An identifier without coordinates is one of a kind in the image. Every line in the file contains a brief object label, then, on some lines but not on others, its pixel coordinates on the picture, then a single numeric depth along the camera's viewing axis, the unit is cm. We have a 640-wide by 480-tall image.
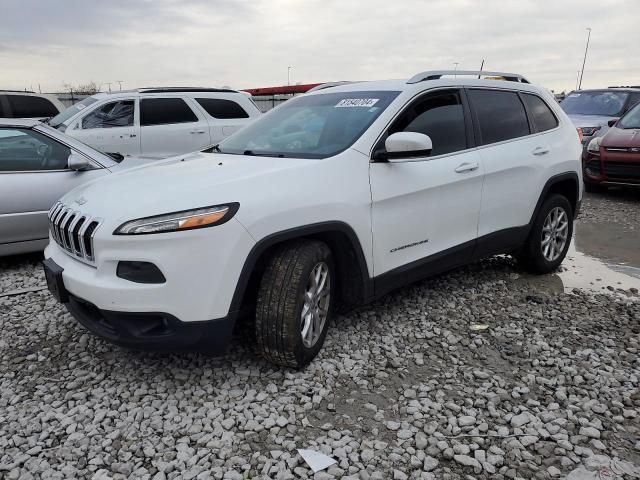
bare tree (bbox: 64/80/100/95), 3209
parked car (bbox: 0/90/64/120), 988
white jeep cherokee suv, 268
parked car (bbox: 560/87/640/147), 1059
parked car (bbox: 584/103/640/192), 860
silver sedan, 486
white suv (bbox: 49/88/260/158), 805
